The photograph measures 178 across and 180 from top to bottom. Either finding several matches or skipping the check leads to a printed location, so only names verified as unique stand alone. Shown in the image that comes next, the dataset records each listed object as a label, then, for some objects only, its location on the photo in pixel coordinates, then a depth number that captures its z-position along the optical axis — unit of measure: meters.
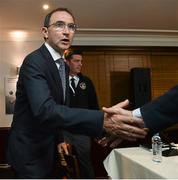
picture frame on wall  5.64
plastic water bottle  2.15
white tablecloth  1.83
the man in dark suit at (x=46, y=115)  1.30
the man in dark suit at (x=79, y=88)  3.58
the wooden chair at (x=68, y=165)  1.55
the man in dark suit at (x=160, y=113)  1.51
